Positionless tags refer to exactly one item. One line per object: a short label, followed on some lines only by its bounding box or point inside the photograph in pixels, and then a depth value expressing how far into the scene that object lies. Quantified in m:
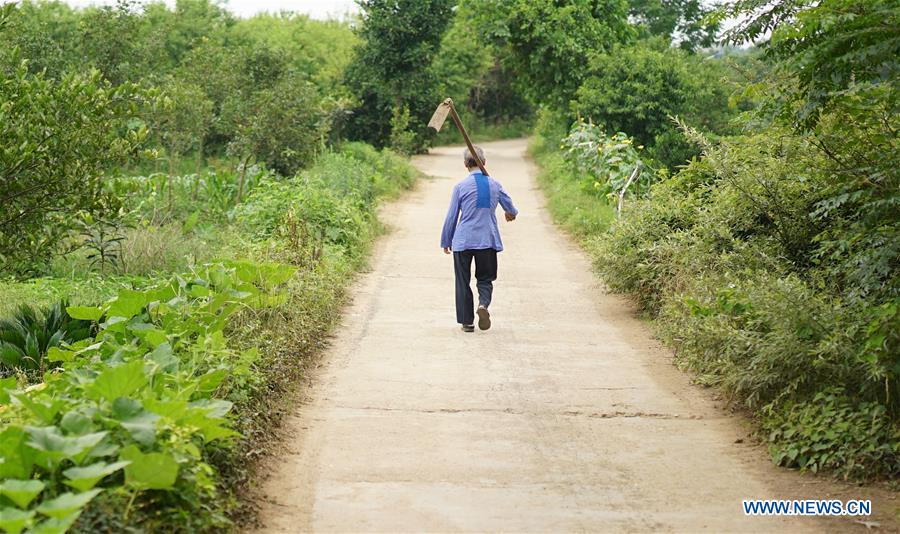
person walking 10.73
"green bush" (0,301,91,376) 9.48
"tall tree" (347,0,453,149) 34.31
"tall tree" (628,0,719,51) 44.59
